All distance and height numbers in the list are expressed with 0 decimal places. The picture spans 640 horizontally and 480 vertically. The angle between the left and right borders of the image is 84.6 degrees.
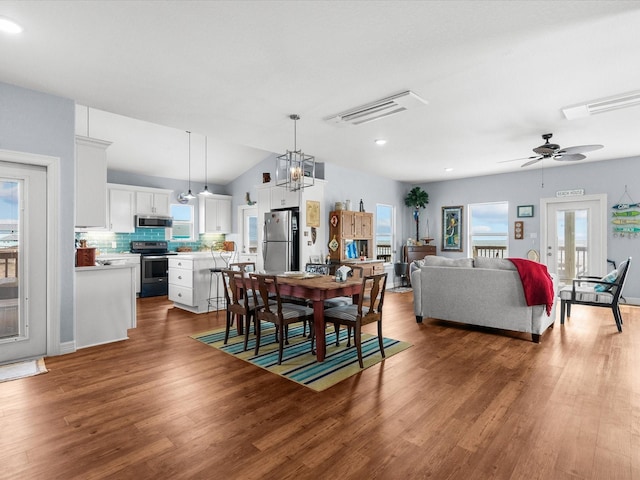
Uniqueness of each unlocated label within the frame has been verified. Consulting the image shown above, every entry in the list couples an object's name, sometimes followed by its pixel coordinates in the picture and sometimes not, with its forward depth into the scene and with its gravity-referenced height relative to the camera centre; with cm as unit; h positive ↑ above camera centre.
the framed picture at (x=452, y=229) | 836 +26
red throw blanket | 380 -48
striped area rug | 300 -115
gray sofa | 397 -68
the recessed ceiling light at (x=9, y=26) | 233 +145
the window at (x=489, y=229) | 782 +25
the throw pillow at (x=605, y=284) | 449 -58
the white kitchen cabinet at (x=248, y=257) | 726 -37
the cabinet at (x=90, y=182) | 379 +63
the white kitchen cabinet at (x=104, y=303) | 375 -71
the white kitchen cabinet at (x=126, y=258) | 680 -37
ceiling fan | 431 +115
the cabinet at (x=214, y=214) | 844 +63
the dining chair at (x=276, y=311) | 328 -71
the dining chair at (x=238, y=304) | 358 -68
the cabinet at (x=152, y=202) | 745 +80
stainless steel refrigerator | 633 -5
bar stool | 553 -52
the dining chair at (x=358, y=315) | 323 -72
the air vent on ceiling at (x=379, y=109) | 357 +143
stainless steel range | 720 -61
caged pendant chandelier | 421 +109
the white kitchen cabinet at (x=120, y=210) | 703 +60
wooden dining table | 324 -50
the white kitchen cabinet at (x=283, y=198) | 638 +77
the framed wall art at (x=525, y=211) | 733 +61
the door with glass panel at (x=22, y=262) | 329 -22
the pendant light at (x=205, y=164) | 699 +168
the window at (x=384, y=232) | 828 +19
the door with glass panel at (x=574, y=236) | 652 +8
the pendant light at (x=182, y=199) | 821 +95
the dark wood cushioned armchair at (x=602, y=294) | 432 -69
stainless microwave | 734 +38
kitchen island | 541 -66
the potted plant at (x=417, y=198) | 867 +103
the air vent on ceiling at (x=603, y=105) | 354 +143
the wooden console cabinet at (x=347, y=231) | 675 +17
